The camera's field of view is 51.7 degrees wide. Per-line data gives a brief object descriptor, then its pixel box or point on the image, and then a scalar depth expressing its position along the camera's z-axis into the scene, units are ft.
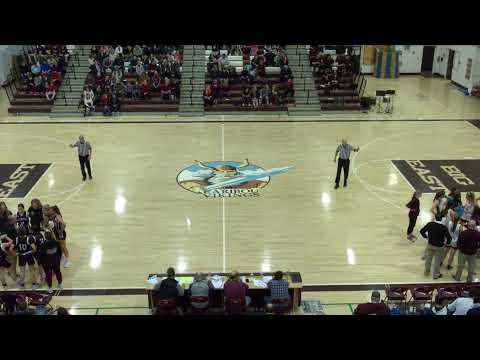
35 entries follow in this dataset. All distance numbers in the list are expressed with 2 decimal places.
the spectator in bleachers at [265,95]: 74.49
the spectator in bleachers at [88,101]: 72.08
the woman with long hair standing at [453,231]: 33.62
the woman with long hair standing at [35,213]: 34.76
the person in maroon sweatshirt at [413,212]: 36.48
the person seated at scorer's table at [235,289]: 27.17
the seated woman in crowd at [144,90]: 75.05
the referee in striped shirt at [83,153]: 47.19
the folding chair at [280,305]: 27.94
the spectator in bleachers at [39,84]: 76.64
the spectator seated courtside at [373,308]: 24.85
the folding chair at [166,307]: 27.09
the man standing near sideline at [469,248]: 30.40
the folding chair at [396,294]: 28.81
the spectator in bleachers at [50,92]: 74.90
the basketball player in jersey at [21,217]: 33.78
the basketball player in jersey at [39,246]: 30.80
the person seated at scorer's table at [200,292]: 27.68
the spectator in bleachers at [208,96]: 73.77
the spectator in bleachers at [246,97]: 74.19
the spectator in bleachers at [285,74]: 78.64
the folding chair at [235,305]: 27.30
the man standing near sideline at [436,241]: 31.73
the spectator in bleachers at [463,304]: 25.25
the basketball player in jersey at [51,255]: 30.55
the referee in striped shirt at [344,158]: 44.75
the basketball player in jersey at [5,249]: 31.04
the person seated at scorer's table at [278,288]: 27.76
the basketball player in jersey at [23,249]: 30.99
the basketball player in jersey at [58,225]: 32.73
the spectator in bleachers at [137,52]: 84.43
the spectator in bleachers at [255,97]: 74.13
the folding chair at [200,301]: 27.66
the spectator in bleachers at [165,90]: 74.87
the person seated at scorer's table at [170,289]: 27.17
